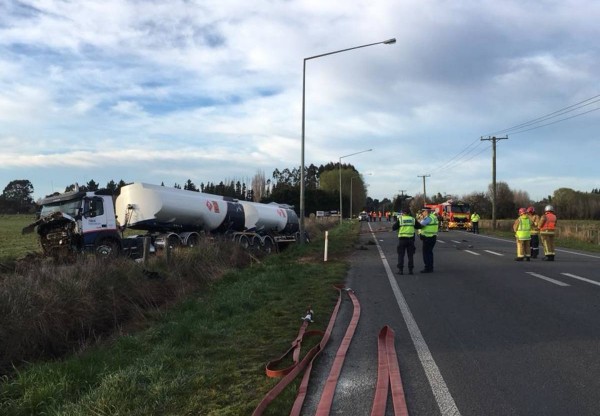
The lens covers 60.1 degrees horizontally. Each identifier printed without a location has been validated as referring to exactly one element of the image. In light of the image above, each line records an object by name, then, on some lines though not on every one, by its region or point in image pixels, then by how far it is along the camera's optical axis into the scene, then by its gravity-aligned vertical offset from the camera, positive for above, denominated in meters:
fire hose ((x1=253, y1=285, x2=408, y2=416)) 4.37 -1.64
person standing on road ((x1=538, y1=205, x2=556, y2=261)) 17.31 -0.69
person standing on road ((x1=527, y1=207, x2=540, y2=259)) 18.12 -0.86
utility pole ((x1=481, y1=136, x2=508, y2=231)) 49.97 +3.89
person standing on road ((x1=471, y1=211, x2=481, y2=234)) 43.49 -0.92
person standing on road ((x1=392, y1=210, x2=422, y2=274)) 14.33 -0.66
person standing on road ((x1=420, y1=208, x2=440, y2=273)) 14.54 -0.75
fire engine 48.26 -0.43
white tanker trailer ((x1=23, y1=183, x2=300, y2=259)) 16.59 -0.38
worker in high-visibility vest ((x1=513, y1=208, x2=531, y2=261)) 17.22 -0.88
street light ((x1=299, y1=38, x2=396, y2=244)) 23.60 +2.22
